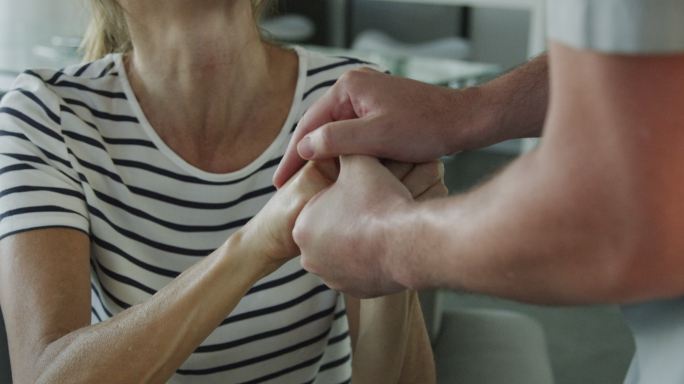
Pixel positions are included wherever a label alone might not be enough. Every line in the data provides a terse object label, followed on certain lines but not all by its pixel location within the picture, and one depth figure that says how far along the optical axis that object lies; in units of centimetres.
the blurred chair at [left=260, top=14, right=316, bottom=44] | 499
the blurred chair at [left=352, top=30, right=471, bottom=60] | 467
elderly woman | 114
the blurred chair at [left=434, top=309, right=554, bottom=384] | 147
